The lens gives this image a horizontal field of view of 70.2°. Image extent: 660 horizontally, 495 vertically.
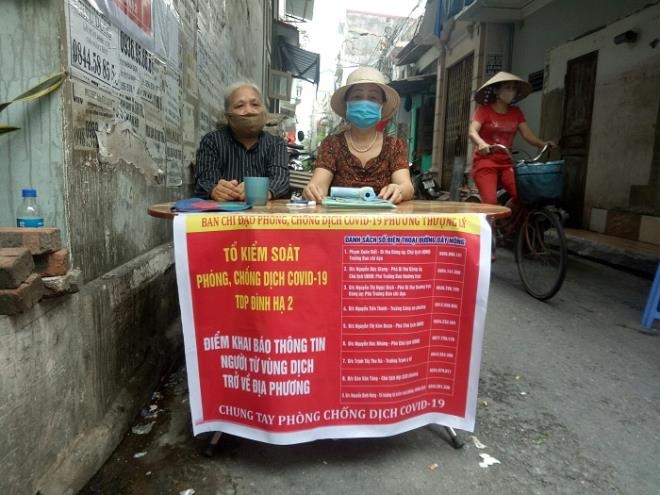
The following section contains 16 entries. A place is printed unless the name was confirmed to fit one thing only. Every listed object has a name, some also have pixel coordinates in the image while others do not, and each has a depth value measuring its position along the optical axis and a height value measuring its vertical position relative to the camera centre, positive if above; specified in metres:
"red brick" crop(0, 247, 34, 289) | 1.19 -0.24
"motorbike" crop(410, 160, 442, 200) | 9.21 -0.01
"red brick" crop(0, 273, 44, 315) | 1.20 -0.32
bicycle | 3.58 -0.31
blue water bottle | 1.43 -0.12
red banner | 1.55 -0.45
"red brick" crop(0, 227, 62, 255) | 1.36 -0.19
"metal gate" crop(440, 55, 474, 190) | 10.46 +1.71
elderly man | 2.69 +0.19
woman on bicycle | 4.05 +0.52
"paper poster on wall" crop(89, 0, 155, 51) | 1.75 +0.66
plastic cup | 1.90 -0.04
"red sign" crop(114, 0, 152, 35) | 1.90 +0.71
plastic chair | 3.11 -0.74
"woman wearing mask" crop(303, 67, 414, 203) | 2.50 +0.16
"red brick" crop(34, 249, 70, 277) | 1.43 -0.27
